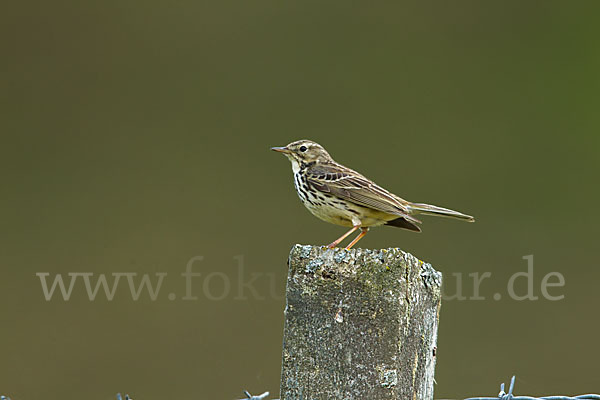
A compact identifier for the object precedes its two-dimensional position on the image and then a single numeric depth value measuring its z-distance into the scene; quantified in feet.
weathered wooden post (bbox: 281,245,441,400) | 16.07
